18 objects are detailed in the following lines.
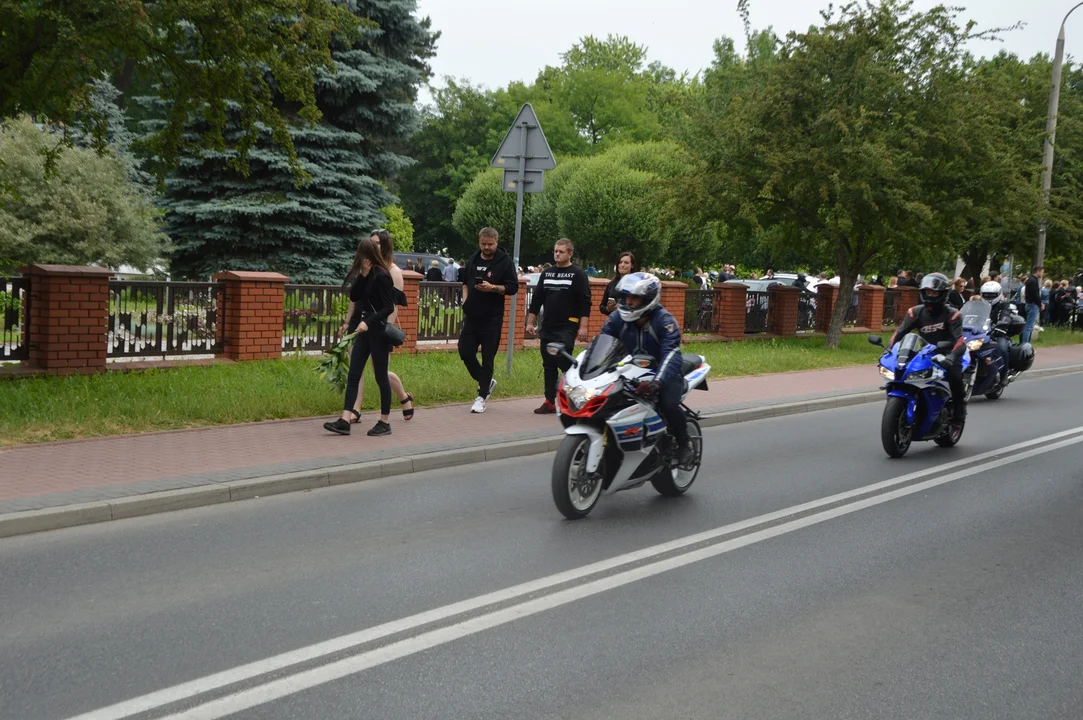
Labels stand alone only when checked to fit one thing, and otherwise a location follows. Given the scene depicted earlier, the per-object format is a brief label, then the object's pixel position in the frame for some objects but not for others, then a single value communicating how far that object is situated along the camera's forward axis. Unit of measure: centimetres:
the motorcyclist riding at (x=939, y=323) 1071
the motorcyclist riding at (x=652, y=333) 762
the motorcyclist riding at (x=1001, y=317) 1532
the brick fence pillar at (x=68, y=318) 1224
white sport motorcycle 726
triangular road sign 1325
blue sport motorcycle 1027
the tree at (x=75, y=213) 2736
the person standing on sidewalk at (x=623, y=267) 1169
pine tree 2473
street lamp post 2750
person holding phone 1174
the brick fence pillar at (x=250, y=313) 1462
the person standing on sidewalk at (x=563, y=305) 1181
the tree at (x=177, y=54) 1027
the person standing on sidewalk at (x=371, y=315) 1027
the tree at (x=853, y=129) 2162
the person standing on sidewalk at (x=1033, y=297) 2638
